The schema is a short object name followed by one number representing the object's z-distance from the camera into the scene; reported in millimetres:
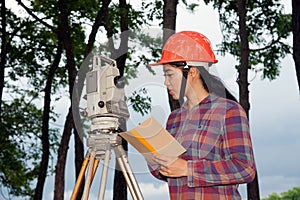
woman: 3976
